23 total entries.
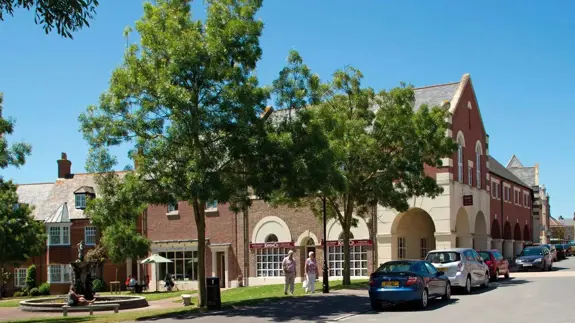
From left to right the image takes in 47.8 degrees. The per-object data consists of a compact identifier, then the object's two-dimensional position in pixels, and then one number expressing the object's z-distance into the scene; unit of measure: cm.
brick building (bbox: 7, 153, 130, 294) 4612
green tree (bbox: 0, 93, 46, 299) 3972
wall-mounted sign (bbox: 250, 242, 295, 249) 3972
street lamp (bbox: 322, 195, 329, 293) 2444
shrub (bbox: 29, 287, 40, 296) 4548
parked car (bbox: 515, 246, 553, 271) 3753
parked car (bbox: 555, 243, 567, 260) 6072
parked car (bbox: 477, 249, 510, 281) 2933
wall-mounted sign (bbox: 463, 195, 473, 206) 3765
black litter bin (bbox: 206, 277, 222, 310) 1966
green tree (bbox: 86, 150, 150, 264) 1980
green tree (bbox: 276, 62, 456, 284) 2659
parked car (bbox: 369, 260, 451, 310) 1764
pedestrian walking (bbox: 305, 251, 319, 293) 2497
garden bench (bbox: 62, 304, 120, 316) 2252
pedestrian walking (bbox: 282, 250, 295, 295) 2462
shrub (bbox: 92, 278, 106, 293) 4375
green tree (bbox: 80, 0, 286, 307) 1897
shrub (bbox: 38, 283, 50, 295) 4544
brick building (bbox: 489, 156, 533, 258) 4762
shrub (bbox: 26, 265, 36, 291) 4716
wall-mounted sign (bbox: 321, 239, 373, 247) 3759
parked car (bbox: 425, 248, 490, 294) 2236
